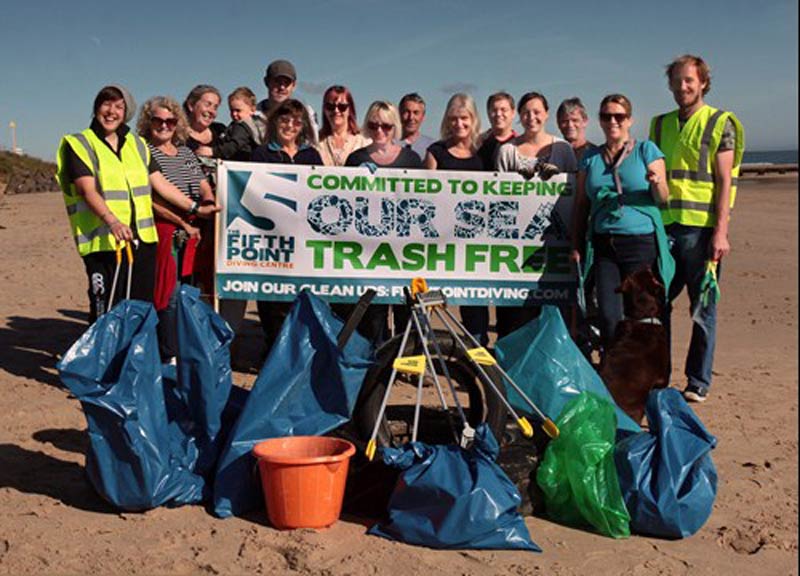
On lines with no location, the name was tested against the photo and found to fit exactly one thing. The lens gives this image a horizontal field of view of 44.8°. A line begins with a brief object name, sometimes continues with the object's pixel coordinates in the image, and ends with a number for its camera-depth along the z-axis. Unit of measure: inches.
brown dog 226.2
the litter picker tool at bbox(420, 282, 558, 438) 173.0
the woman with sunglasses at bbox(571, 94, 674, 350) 230.2
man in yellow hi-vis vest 237.3
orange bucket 160.7
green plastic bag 165.5
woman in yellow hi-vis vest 231.5
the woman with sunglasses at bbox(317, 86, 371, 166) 264.8
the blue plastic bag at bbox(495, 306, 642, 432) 193.8
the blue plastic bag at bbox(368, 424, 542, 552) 156.6
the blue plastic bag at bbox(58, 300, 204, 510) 167.2
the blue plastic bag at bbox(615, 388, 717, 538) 163.9
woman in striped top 251.6
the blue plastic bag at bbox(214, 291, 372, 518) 173.2
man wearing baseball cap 289.4
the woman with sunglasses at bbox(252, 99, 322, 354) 256.1
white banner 262.8
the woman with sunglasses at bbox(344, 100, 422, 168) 255.0
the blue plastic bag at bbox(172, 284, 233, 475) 179.0
